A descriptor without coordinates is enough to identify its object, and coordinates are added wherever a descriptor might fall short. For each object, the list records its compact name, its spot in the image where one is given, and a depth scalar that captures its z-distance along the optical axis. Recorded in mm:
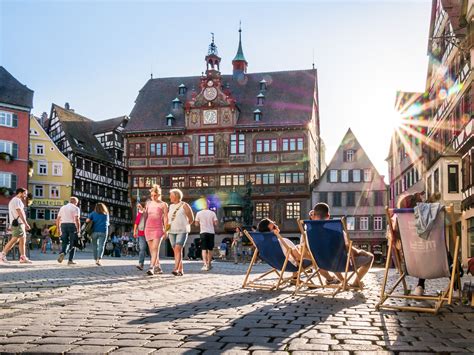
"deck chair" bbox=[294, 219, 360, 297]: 8766
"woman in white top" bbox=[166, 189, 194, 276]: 13297
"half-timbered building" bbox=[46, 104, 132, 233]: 63281
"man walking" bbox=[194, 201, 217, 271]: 15773
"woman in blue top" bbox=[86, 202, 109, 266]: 16391
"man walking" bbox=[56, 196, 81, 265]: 16391
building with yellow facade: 59594
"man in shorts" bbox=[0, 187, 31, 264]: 16328
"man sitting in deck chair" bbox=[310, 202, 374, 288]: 9188
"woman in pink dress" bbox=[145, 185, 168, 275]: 13359
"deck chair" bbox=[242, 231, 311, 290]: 10078
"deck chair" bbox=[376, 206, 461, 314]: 7262
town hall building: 53344
